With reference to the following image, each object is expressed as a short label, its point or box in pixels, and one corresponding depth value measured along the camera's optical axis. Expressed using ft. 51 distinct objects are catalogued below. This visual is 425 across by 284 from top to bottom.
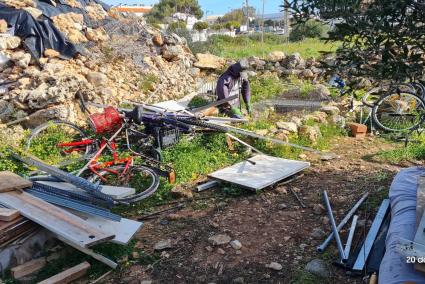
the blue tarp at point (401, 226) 7.95
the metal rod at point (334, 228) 10.69
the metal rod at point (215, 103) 21.83
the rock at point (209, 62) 41.55
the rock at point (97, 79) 28.84
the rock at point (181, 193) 15.56
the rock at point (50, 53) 29.43
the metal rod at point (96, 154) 15.89
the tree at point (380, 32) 6.56
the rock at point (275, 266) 10.74
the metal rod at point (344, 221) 11.33
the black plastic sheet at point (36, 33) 29.50
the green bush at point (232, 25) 114.11
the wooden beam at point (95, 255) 10.70
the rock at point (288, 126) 21.85
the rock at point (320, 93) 30.89
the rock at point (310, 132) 21.39
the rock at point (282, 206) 14.36
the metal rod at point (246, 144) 19.20
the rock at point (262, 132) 21.06
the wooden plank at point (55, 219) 10.18
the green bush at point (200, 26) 99.81
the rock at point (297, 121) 23.50
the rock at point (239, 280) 10.28
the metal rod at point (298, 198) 14.33
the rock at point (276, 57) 45.06
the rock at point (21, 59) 27.61
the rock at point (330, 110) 26.04
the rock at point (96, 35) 34.78
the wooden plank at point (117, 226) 11.40
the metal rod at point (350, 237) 10.82
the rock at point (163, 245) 12.00
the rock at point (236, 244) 11.87
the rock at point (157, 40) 39.32
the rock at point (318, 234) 12.15
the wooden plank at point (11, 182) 12.35
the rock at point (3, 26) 28.99
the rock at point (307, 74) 40.14
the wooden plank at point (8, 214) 10.74
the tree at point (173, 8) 134.47
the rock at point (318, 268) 10.17
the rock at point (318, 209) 13.69
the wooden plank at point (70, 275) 9.94
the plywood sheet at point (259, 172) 15.70
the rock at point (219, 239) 12.15
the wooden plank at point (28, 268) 10.48
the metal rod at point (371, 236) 10.20
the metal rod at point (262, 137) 18.95
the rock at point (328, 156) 19.10
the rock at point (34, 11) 31.34
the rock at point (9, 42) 28.10
